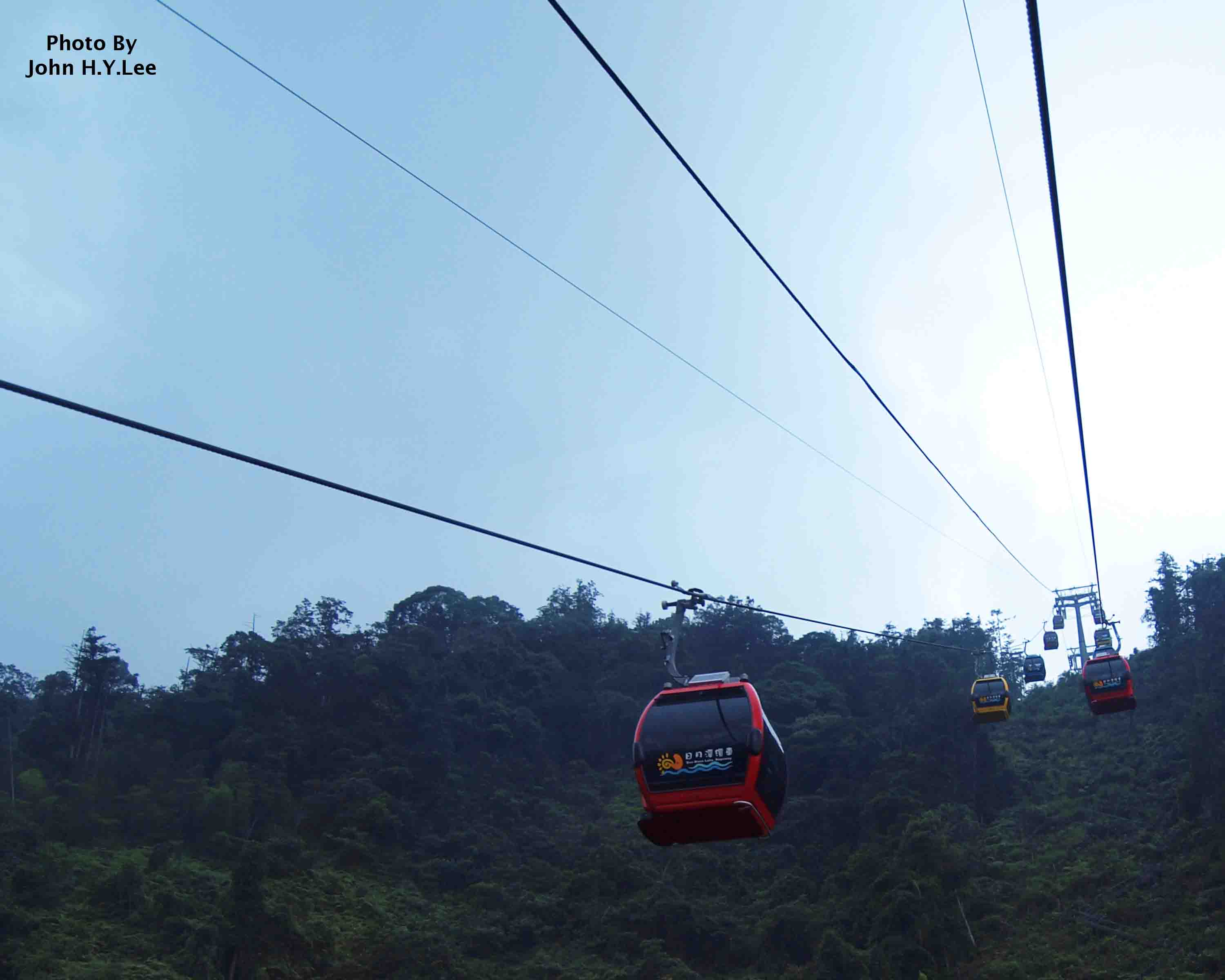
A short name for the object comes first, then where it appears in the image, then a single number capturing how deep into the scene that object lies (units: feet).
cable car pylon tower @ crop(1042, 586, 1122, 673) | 199.93
